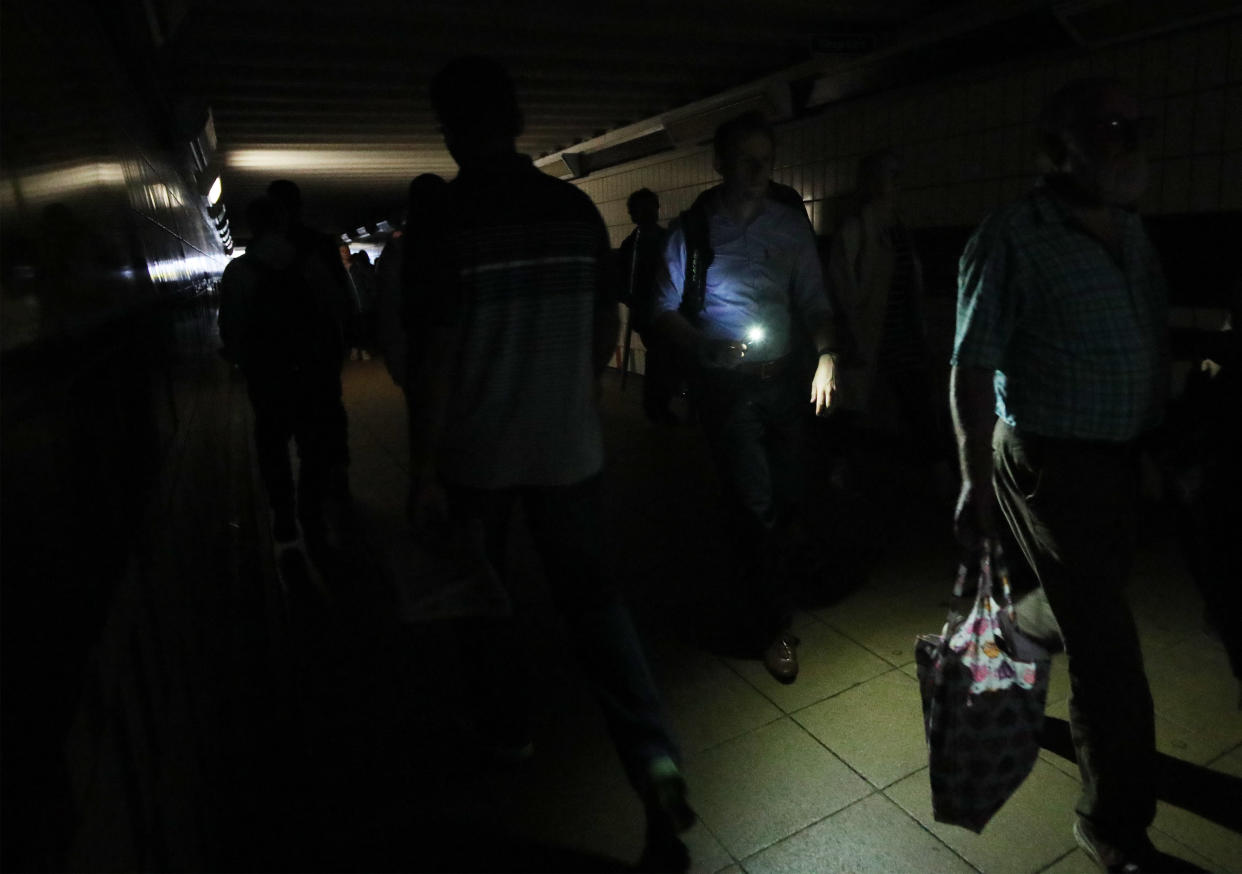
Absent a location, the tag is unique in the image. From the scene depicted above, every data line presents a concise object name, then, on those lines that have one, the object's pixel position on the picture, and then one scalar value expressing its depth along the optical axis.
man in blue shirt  3.00
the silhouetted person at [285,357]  4.11
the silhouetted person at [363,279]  12.58
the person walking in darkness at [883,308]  4.75
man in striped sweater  2.06
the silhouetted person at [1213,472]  1.93
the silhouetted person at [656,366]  3.20
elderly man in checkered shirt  1.91
